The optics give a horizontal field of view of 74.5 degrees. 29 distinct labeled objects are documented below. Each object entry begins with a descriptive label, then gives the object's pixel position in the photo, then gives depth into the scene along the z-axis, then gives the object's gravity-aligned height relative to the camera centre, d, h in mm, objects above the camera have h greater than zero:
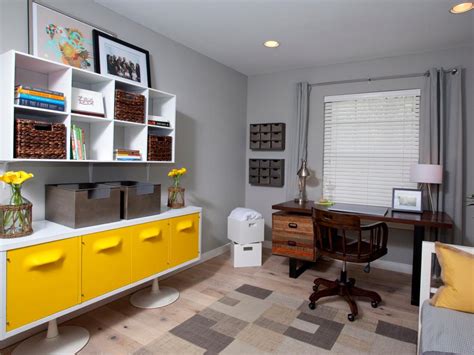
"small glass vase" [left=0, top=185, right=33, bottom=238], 1661 -252
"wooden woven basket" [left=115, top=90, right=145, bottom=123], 2240 +490
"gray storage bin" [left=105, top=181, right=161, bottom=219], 2232 -204
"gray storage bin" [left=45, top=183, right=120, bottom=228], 1918 -216
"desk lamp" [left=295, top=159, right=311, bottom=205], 3628 -63
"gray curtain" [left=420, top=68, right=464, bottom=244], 3031 +388
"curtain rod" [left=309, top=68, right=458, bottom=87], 3127 +1094
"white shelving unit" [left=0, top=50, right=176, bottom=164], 1724 +385
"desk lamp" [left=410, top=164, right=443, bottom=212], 2900 +28
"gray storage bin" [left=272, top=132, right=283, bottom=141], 4031 +500
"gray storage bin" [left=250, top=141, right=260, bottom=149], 4188 +401
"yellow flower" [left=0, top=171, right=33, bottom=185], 1677 -34
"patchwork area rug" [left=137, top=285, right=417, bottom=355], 1997 -1109
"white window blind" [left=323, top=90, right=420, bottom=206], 3398 +359
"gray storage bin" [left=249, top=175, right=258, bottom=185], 4234 -81
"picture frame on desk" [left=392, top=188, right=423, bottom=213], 3045 -240
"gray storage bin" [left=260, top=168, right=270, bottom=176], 4164 +30
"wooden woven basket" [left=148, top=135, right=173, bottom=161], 2533 +209
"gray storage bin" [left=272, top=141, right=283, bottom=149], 4035 +384
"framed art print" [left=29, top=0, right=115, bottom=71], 2021 +925
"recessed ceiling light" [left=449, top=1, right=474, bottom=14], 2262 +1261
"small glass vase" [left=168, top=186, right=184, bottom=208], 2823 -219
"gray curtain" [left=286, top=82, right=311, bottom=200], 3848 +505
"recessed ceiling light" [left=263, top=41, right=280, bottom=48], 3098 +1319
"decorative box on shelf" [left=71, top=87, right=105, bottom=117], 2023 +466
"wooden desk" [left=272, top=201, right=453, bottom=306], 2562 -387
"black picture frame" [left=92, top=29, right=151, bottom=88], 2344 +1001
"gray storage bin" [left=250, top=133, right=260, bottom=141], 4184 +508
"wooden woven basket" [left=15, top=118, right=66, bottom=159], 1736 +184
